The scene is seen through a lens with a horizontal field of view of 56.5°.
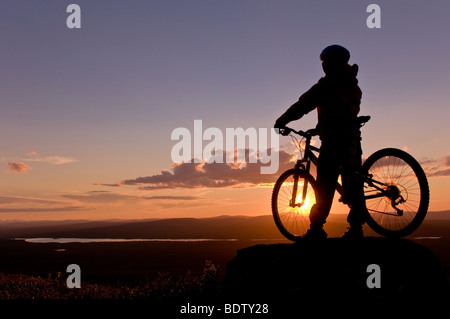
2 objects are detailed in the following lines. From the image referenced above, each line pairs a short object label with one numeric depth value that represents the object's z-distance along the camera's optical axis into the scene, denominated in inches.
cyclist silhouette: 261.0
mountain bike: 254.3
